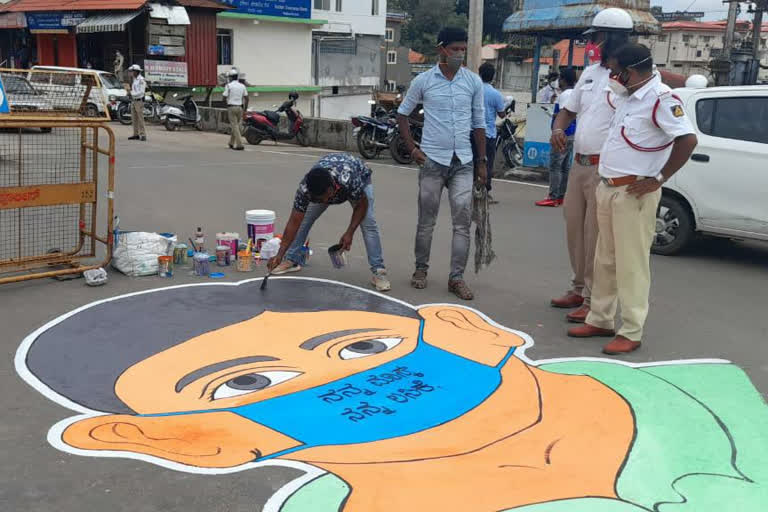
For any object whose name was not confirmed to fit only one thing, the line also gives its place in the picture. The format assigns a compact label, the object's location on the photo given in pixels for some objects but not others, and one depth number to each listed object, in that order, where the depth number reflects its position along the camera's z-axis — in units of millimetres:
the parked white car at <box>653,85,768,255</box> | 6969
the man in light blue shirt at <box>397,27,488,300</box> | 5844
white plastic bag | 6277
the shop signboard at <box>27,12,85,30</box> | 27406
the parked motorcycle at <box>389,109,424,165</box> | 14641
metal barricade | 5711
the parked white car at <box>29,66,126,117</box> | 6250
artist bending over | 5532
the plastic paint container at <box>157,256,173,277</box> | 6324
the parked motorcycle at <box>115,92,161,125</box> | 22109
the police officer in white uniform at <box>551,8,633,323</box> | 5367
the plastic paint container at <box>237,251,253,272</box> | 6574
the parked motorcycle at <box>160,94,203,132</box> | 21109
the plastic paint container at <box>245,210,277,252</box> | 7000
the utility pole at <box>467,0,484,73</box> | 13492
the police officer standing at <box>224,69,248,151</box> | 16266
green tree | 78375
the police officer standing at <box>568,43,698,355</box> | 4594
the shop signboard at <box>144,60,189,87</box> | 26094
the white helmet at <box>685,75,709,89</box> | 10691
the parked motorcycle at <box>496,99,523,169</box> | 13492
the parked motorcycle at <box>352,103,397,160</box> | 15198
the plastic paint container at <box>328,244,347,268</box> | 5966
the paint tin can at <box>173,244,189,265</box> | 6715
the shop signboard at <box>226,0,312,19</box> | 31812
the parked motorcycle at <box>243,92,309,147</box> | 17984
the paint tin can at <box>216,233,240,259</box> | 6777
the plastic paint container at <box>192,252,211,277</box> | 6391
